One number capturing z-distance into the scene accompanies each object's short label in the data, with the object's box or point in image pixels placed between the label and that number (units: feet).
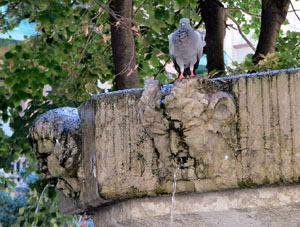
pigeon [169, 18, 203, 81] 21.91
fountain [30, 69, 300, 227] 19.10
